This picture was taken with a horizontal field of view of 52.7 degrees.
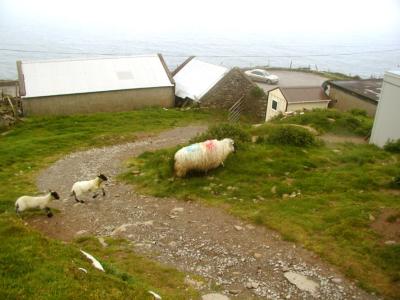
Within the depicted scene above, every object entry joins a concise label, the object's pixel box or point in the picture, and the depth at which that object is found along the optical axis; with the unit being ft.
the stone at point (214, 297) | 29.35
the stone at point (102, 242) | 38.36
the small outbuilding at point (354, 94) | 97.30
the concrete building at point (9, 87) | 125.23
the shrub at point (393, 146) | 62.90
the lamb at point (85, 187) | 49.44
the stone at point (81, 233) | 41.50
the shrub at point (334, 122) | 75.20
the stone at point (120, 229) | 41.37
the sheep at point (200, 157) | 52.44
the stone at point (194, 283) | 30.81
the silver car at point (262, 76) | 159.43
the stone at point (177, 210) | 45.21
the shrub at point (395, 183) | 48.14
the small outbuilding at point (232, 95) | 110.93
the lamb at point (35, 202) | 44.62
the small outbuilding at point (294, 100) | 94.58
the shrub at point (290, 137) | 62.03
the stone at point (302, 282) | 30.63
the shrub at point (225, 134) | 61.46
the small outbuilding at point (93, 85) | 101.40
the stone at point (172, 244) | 37.86
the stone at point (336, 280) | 31.42
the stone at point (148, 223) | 42.60
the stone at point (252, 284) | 30.94
